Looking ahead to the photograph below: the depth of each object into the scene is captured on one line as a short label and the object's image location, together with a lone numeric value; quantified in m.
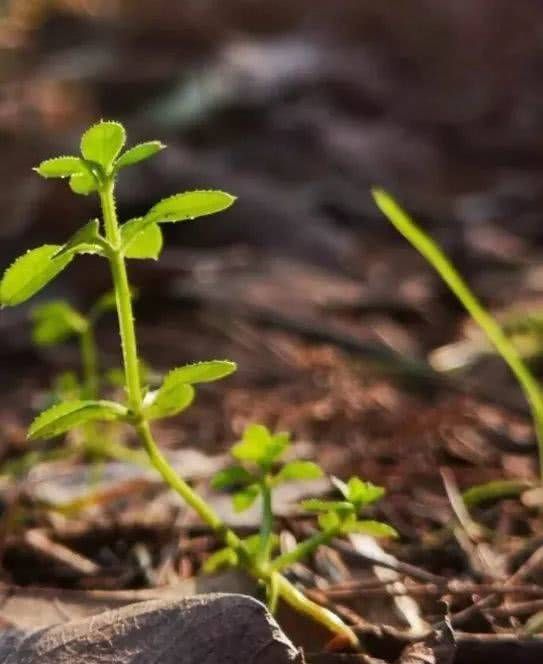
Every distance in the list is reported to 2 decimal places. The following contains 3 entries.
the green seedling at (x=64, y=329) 0.48
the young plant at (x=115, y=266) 0.40
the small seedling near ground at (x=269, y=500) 0.41
